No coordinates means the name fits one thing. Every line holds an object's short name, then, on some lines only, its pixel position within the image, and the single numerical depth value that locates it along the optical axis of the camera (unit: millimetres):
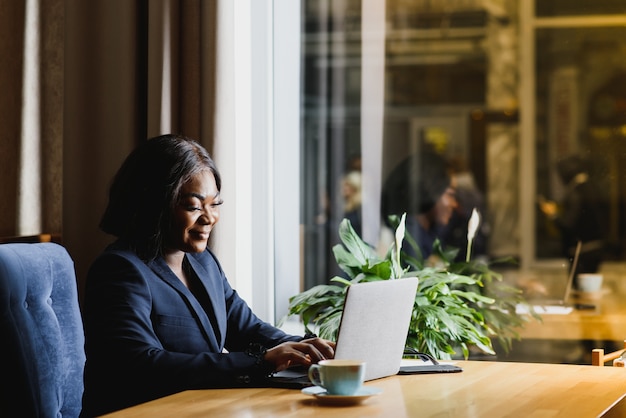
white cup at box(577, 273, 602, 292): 3371
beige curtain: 2951
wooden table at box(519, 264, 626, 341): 3248
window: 3514
